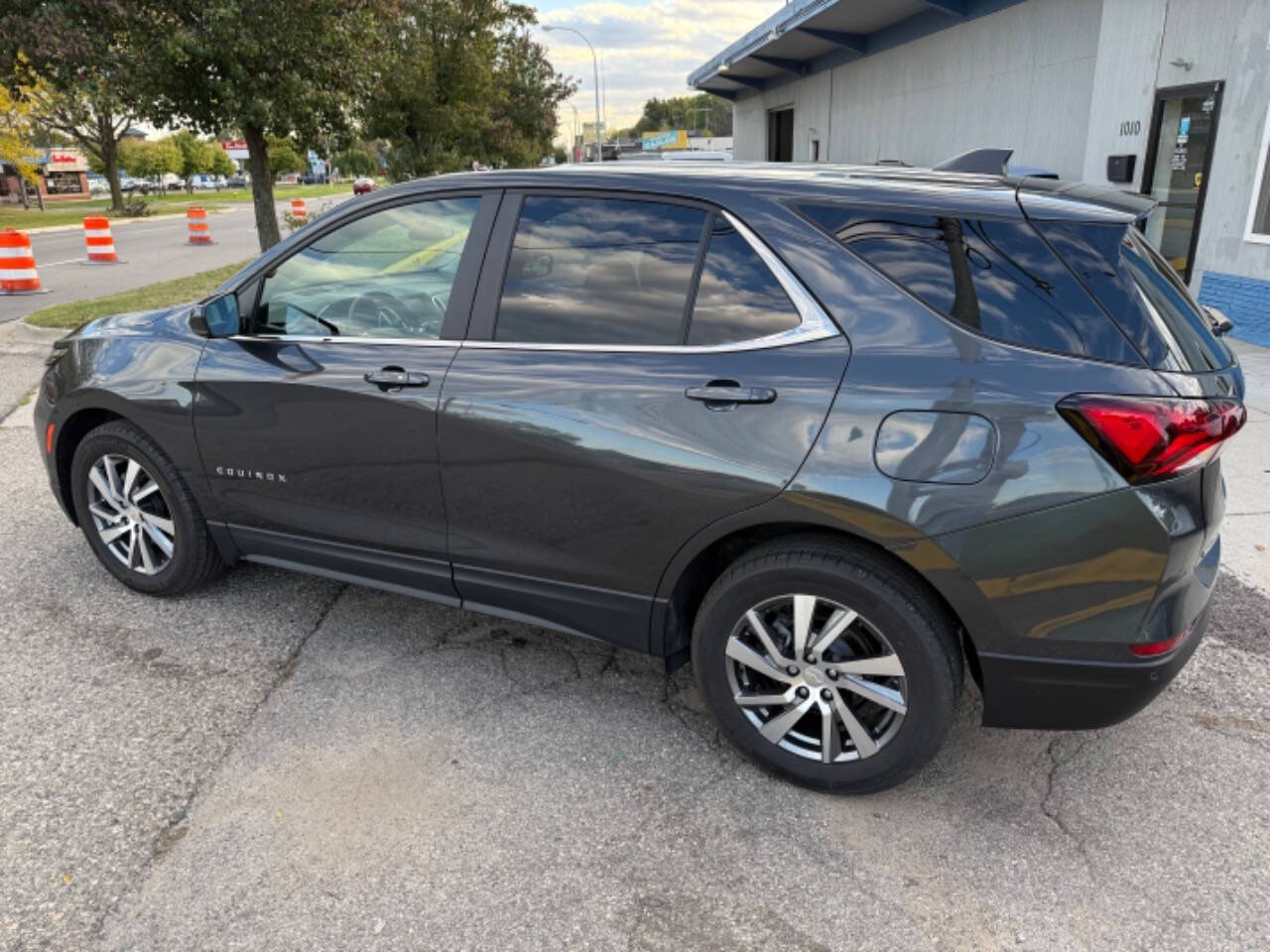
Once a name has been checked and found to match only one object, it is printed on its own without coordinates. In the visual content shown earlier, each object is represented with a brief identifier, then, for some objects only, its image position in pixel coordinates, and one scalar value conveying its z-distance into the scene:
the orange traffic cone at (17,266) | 13.54
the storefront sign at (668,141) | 60.09
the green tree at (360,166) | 66.61
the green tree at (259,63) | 10.19
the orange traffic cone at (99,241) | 18.38
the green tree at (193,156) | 75.12
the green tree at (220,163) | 83.00
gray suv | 2.34
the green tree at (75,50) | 9.66
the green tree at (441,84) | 18.17
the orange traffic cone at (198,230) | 24.06
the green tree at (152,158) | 72.25
